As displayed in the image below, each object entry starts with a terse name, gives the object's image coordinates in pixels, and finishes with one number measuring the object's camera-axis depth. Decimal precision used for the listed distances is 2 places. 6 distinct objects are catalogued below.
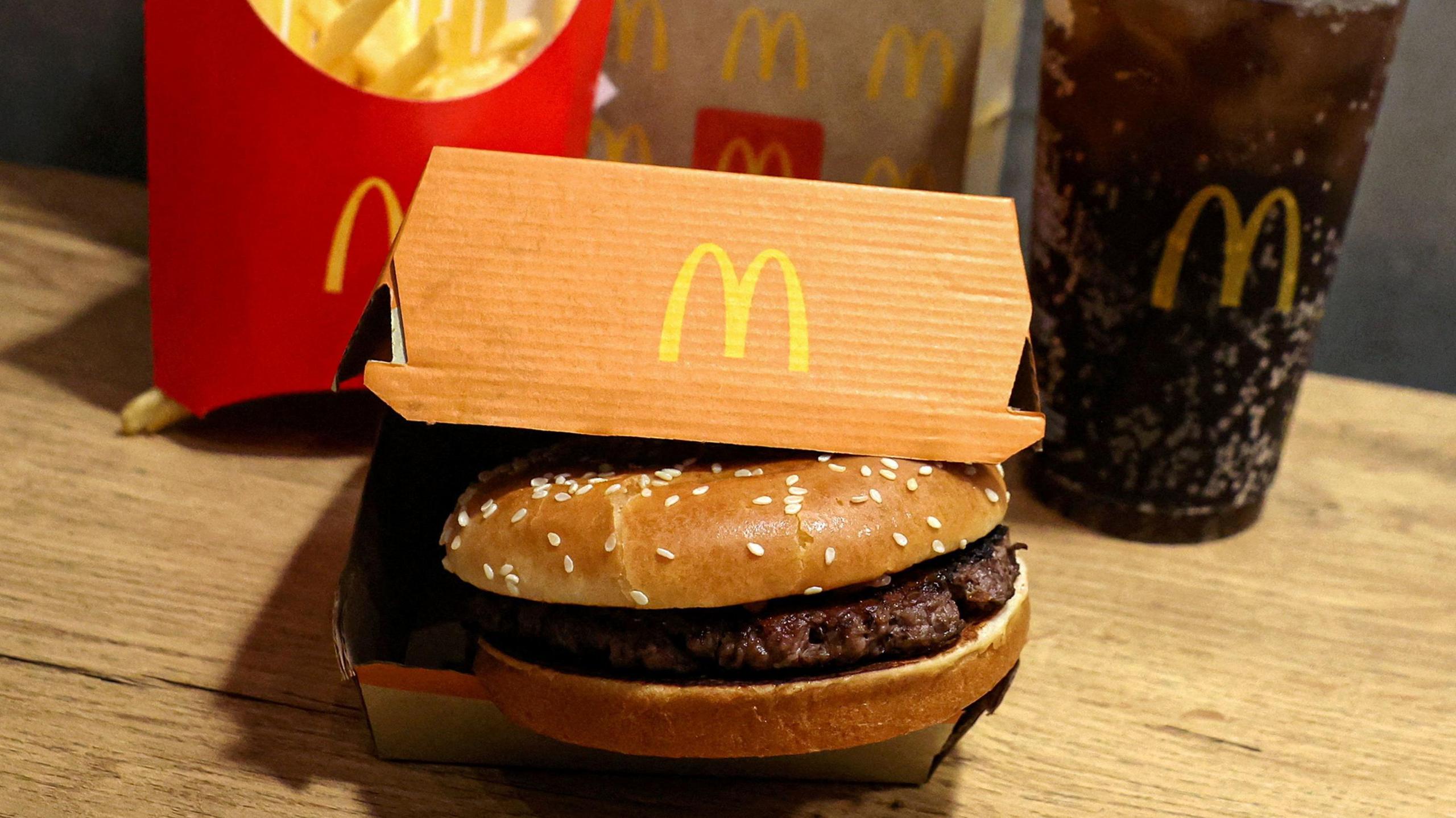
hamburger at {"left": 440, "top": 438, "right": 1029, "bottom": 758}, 0.25
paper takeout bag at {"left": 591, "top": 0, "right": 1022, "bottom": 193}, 0.43
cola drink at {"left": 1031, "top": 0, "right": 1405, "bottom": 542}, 0.33
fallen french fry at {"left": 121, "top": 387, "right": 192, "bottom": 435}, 0.39
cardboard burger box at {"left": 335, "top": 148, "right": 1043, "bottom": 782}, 0.26
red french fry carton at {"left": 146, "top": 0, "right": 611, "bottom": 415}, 0.35
